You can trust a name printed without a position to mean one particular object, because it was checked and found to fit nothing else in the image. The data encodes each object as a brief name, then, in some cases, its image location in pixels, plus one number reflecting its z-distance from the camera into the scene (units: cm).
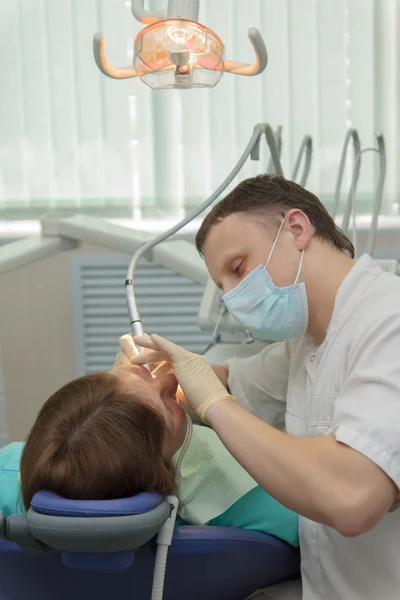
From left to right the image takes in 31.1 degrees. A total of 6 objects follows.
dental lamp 127
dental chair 97
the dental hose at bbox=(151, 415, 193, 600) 106
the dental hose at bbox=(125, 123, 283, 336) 141
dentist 102
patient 108
